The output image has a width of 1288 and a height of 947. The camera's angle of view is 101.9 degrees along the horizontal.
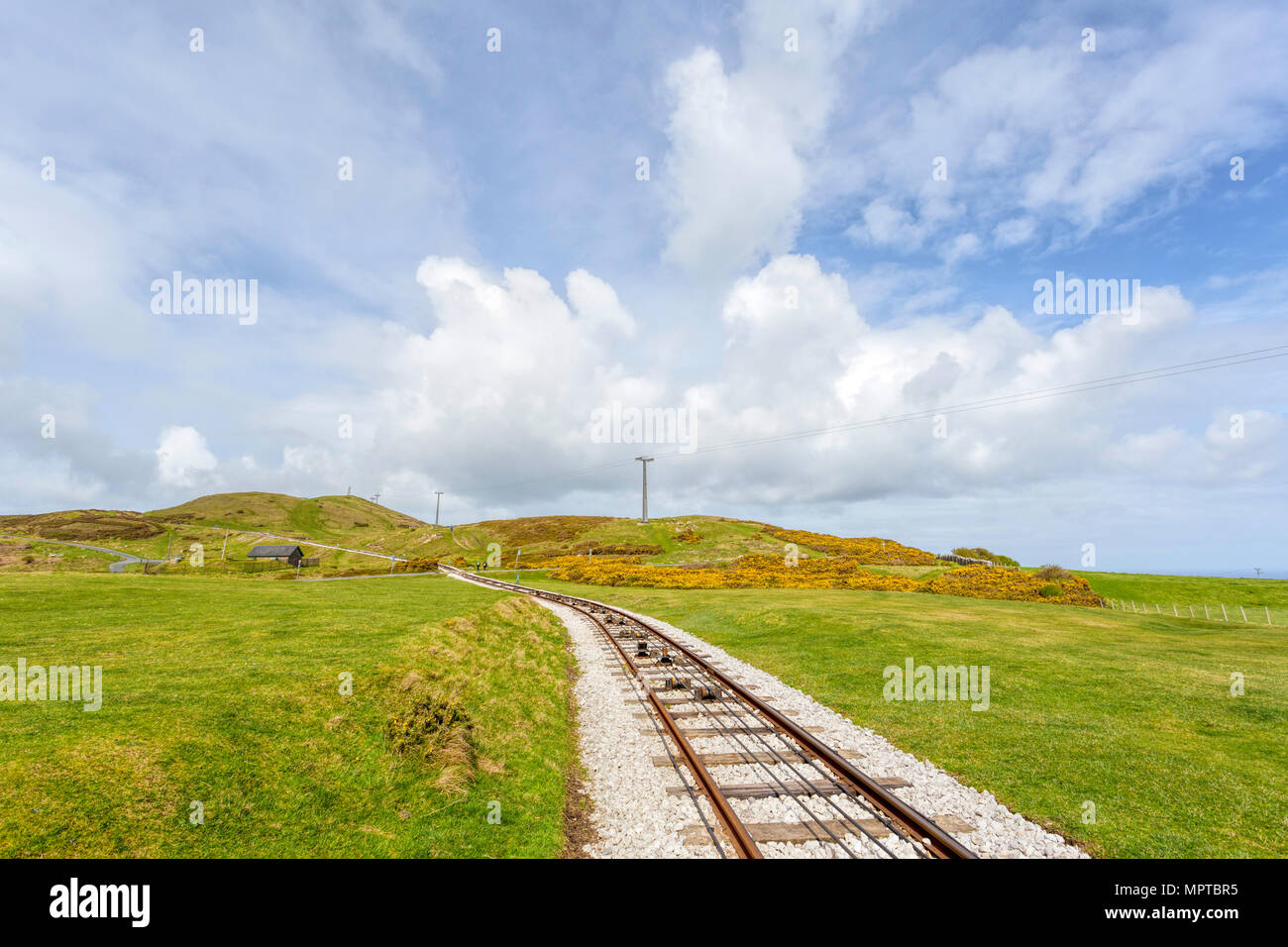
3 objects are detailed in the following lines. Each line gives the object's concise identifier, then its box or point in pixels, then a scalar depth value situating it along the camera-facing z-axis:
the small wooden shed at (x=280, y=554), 96.01
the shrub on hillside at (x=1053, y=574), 48.47
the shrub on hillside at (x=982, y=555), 70.49
